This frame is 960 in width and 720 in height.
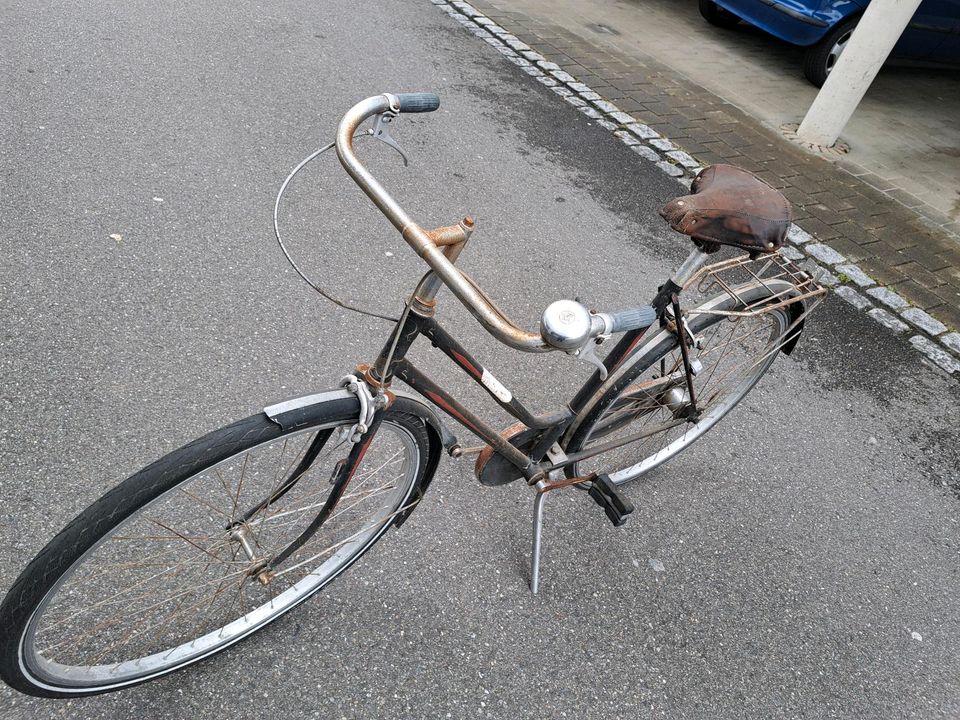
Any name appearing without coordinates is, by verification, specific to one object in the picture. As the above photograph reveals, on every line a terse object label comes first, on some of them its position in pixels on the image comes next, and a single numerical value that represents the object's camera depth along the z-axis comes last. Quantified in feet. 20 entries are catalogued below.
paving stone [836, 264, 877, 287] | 14.70
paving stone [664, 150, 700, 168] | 17.30
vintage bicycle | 5.30
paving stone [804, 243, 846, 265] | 15.12
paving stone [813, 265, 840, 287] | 14.58
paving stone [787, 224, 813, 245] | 15.53
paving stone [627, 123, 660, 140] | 18.12
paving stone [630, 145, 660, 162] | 17.37
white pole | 17.06
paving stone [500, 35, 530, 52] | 21.24
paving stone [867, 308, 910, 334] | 13.75
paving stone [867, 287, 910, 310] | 14.23
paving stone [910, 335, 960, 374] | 13.14
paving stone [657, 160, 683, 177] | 16.93
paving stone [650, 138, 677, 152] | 17.78
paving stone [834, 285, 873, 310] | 14.12
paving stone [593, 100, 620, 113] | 18.89
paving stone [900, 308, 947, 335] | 13.80
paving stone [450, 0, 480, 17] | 22.56
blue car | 20.89
